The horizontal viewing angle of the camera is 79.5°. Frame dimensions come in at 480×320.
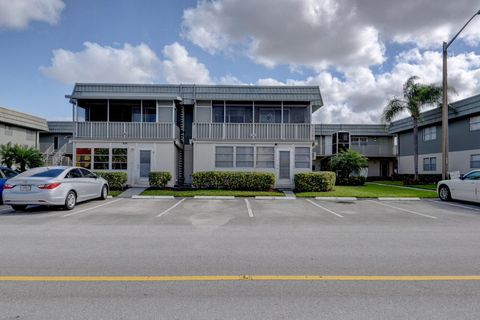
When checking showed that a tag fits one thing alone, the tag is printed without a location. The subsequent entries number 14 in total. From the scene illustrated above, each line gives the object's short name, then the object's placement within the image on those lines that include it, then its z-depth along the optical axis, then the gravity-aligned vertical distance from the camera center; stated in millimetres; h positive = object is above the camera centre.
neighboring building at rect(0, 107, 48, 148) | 24516 +3280
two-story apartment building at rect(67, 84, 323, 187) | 18781 +2205
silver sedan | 9875 -904
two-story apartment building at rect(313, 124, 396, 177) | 35406 +3021
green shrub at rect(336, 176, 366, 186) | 23938 -1343
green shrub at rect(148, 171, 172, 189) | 17422 -935
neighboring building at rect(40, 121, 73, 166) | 30672 +3020
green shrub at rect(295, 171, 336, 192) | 17031 -1019
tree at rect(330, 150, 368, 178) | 23833 +154
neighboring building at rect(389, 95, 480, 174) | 22906 +2433
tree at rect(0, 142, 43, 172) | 19203 +385
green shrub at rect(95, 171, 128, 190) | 17188 -941
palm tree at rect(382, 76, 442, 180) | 23672 +5413
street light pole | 15985 +2149
